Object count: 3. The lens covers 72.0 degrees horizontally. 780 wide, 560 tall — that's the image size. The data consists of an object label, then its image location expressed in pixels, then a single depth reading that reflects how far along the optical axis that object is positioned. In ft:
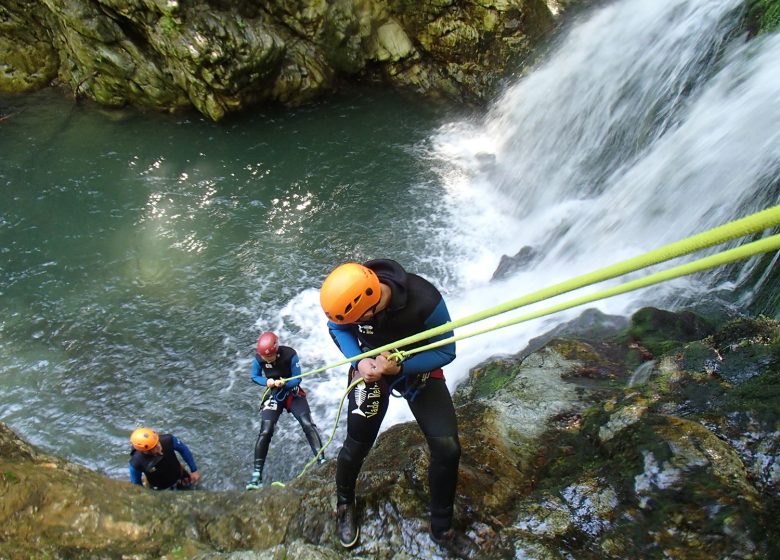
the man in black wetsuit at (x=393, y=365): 10.13
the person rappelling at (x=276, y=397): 21.81
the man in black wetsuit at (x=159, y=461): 19.12
